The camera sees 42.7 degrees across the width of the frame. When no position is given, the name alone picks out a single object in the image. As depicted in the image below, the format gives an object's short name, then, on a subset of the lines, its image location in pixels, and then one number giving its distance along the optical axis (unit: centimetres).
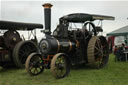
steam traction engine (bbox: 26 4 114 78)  507
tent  1341
